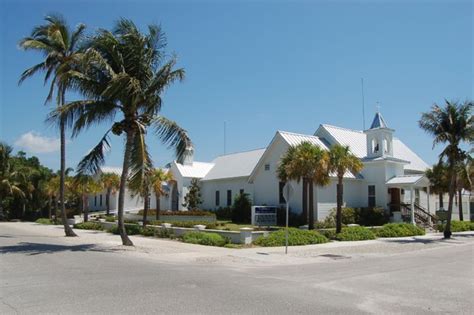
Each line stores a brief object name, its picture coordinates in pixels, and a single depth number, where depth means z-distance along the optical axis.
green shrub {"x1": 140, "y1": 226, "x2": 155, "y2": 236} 27.62
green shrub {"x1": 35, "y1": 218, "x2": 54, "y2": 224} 47.02
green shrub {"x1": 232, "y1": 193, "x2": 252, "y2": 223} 39.75
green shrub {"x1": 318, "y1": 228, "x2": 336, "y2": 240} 25.68
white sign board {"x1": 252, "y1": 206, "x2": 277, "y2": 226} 35.09
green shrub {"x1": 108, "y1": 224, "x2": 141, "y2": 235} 29.12
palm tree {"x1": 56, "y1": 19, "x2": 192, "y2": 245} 18.98
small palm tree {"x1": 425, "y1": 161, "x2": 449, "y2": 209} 39.38
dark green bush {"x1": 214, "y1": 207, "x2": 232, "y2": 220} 42.11
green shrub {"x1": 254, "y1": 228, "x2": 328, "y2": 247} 21.94
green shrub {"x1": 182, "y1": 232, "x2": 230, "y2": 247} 22.25
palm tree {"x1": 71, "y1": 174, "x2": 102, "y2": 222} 39.20
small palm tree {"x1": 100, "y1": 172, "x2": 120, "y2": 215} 43.62
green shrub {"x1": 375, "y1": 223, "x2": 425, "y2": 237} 28.28
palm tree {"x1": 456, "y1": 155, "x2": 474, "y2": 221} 30.99
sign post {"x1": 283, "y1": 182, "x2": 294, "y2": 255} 18.50
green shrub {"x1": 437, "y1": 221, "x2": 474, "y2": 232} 33.35
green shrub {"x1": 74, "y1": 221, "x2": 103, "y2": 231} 34.29
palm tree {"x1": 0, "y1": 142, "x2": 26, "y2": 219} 51.69
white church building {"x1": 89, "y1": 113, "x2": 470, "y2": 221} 35.59
